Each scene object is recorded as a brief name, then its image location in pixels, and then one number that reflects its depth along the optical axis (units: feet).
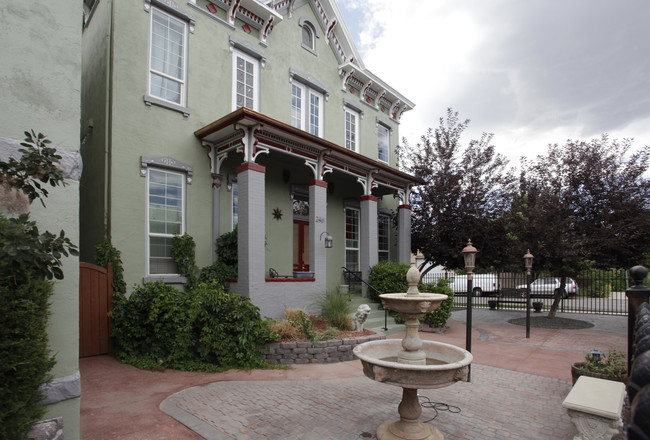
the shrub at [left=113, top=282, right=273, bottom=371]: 23.13
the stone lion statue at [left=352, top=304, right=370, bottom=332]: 28.68
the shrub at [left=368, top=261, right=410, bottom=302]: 37.78
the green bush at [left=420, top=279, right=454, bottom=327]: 35.42
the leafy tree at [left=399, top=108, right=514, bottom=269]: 46.16
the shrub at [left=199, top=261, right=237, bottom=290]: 30.19
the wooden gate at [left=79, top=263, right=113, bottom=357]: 25.09
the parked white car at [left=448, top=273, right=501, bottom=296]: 74.33
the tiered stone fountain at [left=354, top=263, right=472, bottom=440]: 12.99
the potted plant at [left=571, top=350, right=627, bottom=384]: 17.51
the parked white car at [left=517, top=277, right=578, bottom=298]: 72.40
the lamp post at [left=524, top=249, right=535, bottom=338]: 34.45
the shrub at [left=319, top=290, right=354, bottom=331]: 29.30
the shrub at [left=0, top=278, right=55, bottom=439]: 9.65
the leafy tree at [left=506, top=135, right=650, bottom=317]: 38.27
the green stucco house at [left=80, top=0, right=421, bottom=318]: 28.09
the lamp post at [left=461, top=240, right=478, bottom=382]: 21.02
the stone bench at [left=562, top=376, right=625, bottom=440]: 12.64
